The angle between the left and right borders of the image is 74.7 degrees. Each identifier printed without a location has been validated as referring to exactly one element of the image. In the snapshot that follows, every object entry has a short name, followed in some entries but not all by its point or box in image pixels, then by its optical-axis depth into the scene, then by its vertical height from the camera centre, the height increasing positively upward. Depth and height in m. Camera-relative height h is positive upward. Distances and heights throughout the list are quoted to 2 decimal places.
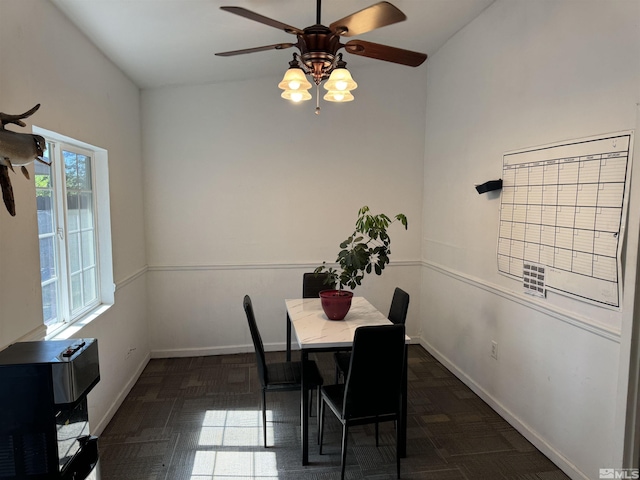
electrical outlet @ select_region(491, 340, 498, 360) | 3.18 -1.07
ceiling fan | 1.88 +0.82
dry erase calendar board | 2.13 -0.04
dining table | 2.46 -0.78
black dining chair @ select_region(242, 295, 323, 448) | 2.61 -1.12
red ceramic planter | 2.83 -0.66
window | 2.46 -0.18
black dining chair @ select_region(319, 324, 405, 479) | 2.19 -0.93
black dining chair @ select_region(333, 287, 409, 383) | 3.00 -0.79
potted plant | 2.70 -0.36
